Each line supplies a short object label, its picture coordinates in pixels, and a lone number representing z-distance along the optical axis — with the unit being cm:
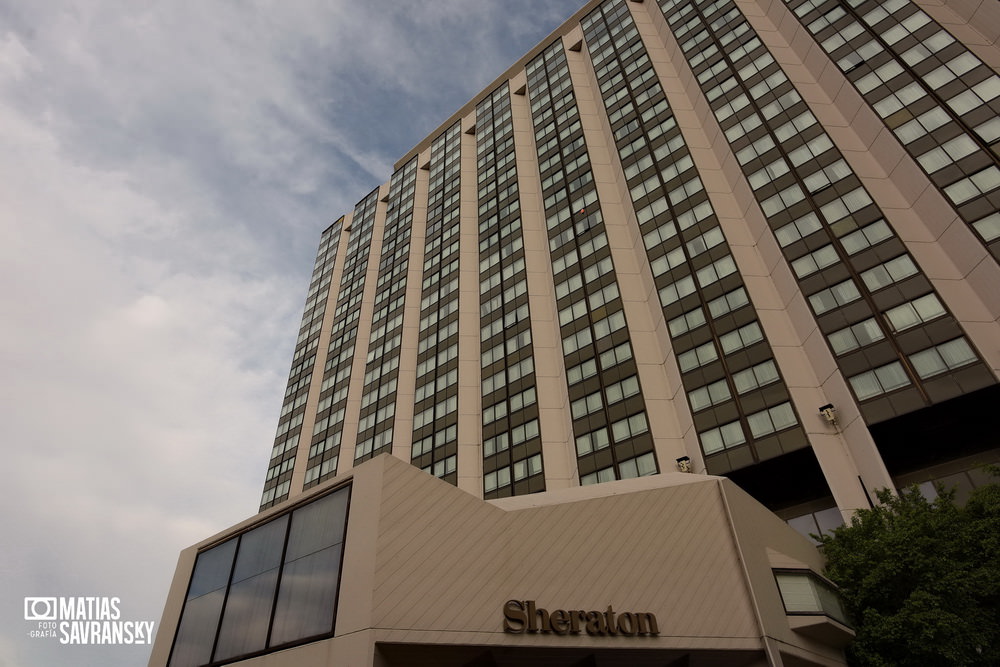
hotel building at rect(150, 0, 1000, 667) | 1967
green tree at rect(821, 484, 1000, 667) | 2128
